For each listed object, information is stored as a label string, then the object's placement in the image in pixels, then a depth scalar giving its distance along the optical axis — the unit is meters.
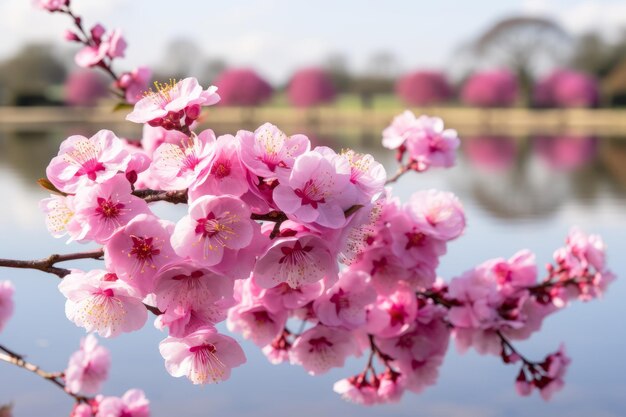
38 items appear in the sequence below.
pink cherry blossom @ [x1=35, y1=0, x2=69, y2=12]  0.84
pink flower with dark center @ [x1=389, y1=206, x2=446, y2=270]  0.74
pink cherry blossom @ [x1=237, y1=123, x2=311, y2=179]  0.56
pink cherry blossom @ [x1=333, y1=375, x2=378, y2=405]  0.79
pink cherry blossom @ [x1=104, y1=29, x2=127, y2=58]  0.84
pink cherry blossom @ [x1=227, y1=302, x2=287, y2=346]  0.72
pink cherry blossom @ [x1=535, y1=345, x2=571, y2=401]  0.80
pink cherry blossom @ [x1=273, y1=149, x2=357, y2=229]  0.55
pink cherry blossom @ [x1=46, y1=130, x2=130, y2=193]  0.58
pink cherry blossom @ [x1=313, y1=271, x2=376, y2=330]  0.72
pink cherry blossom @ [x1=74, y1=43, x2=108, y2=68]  0.85
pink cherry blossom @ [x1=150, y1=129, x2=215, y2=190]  0.56
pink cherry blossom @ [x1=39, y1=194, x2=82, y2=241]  0.57
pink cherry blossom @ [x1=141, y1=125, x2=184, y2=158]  0.82
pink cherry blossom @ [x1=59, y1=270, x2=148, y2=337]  0.58
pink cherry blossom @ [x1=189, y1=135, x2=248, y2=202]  0.56
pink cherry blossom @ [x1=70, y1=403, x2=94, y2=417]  0.73
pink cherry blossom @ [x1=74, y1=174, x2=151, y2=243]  0.56
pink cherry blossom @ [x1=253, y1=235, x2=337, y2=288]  0.57
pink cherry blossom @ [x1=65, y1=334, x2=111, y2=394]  0.81
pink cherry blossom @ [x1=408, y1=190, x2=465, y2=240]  0.75
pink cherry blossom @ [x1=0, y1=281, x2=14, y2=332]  0.96
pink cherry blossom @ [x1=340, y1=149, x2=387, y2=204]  0.57
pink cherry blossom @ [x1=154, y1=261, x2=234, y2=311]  0.57
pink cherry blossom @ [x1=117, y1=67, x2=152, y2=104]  0.86
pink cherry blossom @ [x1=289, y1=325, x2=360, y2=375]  0.73
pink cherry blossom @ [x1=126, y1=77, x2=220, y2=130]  0.58
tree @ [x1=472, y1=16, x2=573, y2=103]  20.36
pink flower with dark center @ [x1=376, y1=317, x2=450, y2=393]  0.79
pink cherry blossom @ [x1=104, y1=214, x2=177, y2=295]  0.56
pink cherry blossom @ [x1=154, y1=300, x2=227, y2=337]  0.59
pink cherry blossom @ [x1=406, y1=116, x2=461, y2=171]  0.81
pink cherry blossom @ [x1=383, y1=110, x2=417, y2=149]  0.82
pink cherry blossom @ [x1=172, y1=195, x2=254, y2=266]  0.55
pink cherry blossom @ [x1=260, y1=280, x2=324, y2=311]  0.69
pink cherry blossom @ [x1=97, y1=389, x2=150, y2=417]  0.75
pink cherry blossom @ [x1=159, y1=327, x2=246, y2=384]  0.60
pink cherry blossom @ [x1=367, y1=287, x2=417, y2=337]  0.77
